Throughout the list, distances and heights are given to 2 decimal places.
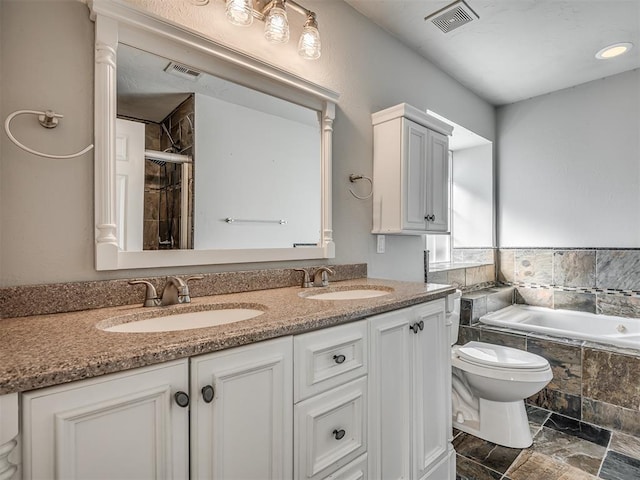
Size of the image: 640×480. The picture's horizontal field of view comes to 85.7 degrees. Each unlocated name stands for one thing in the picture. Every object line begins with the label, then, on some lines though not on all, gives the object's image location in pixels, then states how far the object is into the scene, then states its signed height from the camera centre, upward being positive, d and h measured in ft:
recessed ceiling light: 7.95 +4.53
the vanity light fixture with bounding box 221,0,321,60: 4.57 +3.17
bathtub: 7.96 -2.11
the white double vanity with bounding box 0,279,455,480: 2.14 -1.25
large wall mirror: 3.82 +1.21
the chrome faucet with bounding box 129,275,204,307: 3.81 -0.58
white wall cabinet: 6.55 +1.41
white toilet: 6.23 -2.85
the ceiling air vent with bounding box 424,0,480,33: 6.60 +4.51
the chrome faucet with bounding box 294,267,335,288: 5.53 -0.59
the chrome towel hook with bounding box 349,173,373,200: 6.58 +1.21
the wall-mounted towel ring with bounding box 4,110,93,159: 3.24 +1.18
